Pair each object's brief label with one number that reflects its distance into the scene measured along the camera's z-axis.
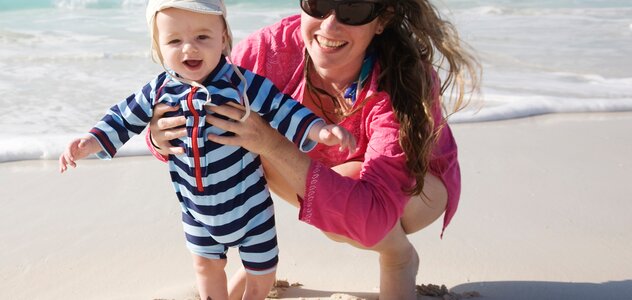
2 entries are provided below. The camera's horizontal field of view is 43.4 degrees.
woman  2.39
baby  2.17
